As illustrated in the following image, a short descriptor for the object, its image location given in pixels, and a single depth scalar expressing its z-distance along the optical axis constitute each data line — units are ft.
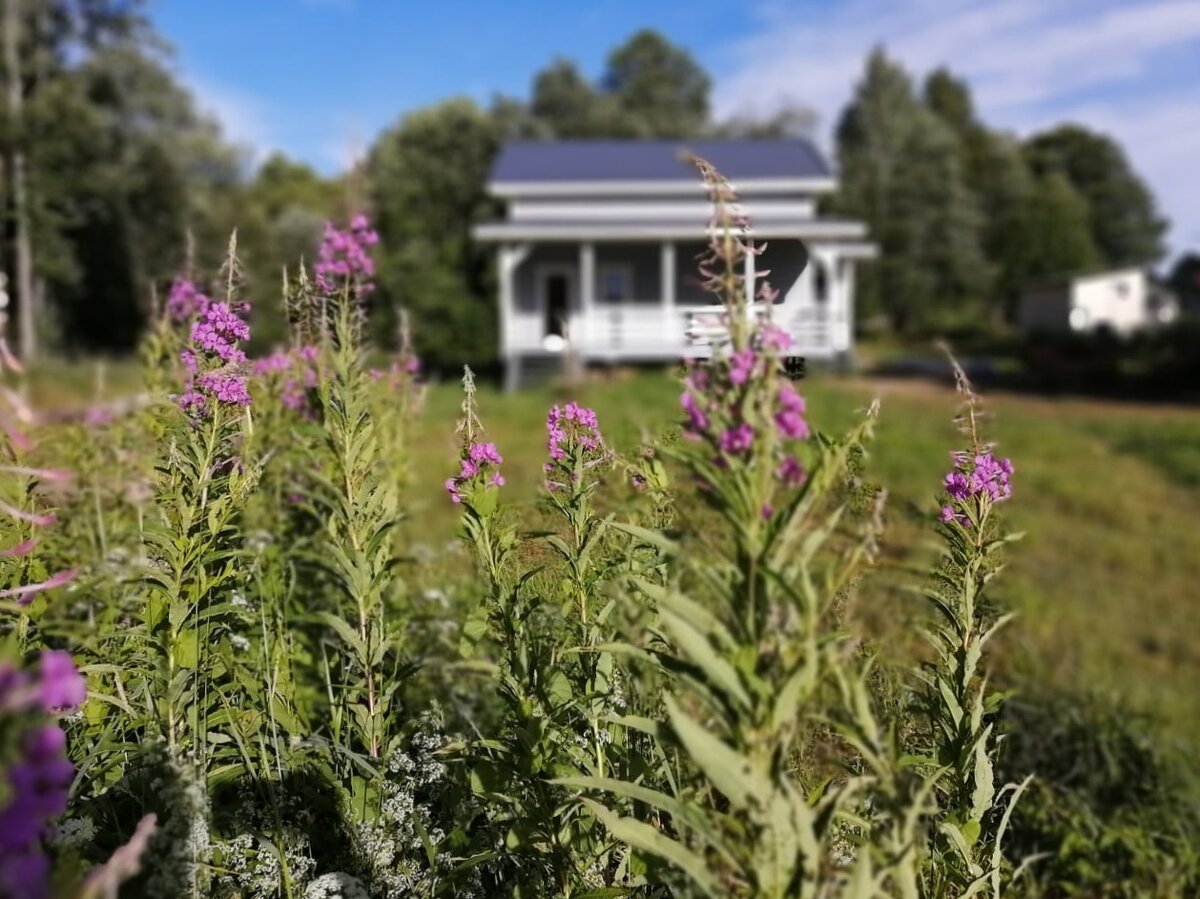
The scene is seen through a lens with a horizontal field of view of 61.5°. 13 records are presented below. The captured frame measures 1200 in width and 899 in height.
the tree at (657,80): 160.56
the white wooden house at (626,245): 70.38
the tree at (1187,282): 154.98
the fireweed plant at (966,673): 6.86
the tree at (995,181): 167.12
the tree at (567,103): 132.16
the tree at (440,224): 82.33
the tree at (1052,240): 164.55
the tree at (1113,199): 212.02
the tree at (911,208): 139.64
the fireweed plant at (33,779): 2.98
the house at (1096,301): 125.90
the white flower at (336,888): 6.59
